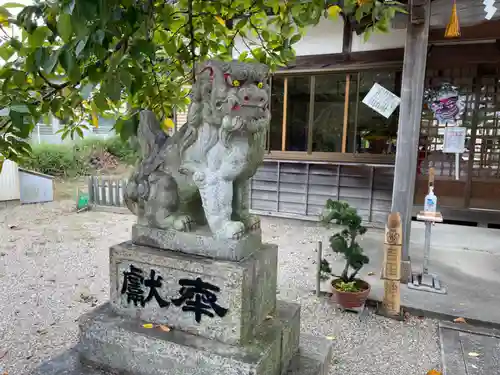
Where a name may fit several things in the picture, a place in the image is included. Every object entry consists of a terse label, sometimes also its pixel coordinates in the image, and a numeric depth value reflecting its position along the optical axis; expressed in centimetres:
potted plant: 386
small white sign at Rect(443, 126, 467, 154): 657
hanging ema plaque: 742
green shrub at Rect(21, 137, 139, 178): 1474
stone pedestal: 194
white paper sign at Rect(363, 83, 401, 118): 596
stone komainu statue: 188
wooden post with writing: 375
